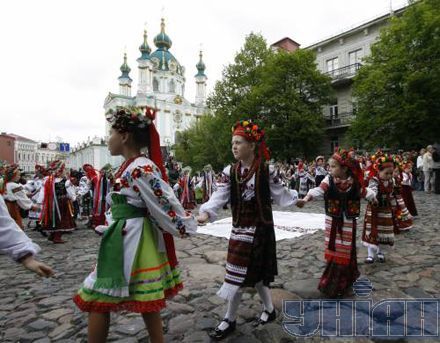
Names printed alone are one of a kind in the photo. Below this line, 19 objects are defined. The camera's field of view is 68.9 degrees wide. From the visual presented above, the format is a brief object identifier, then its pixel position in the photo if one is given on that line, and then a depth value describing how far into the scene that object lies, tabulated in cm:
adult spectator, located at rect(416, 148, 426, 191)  1564
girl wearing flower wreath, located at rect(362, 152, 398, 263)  507
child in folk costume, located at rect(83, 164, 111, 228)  931
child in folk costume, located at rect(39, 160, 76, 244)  780
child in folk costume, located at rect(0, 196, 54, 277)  196
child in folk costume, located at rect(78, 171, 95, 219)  1064
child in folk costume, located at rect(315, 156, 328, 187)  1431
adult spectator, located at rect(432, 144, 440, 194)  1436
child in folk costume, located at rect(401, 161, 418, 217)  867
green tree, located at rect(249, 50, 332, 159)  2677
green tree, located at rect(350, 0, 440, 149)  1944
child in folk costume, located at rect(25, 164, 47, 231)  912
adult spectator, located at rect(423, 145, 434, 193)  1446
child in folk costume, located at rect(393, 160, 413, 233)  671
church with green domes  6731
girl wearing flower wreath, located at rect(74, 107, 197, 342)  228
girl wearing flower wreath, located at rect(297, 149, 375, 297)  377
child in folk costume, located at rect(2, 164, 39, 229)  682
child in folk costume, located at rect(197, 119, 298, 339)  298
